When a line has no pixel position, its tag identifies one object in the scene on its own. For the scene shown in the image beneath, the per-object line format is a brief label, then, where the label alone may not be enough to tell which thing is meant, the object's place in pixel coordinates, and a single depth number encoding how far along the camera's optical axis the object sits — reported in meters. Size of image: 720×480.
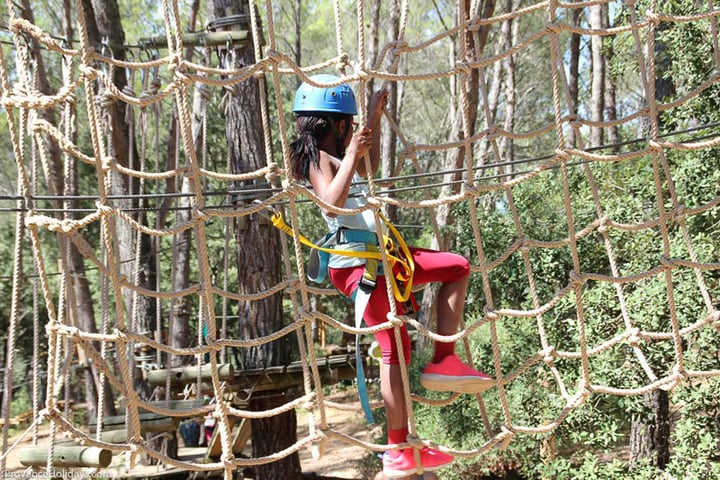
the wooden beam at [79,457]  3.03
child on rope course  2.18
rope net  2.05
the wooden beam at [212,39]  3.84
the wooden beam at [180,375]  4.15
